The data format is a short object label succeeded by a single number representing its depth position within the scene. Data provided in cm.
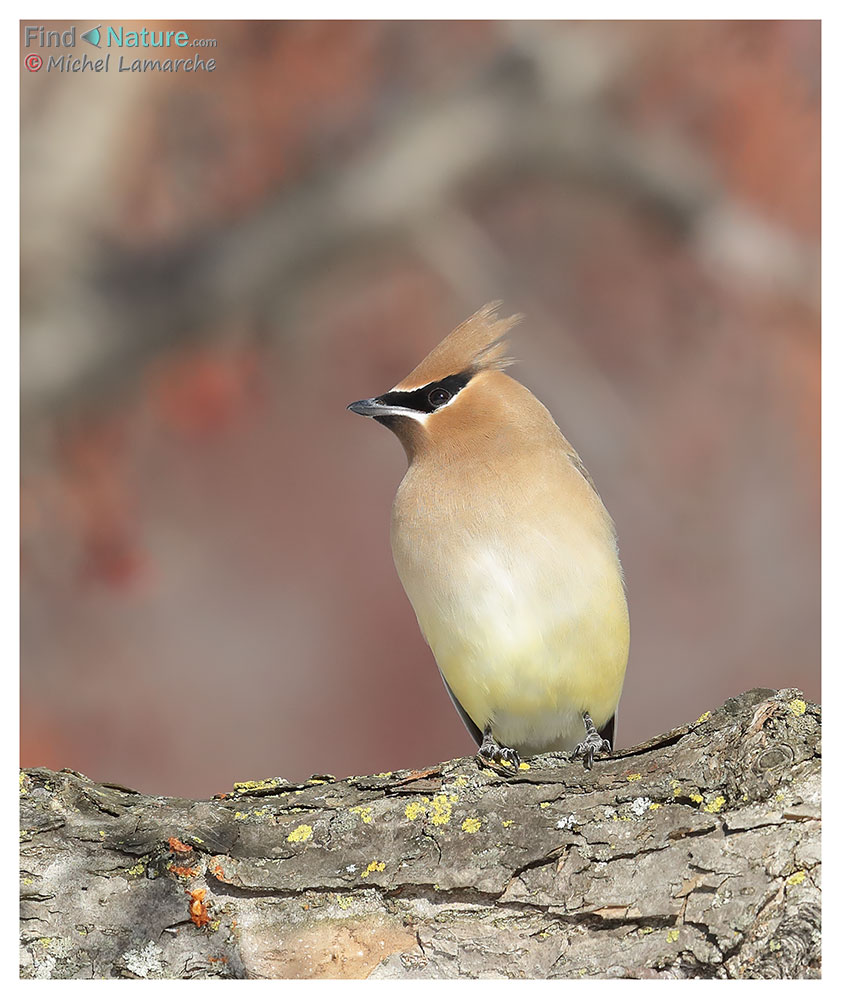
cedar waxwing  744
